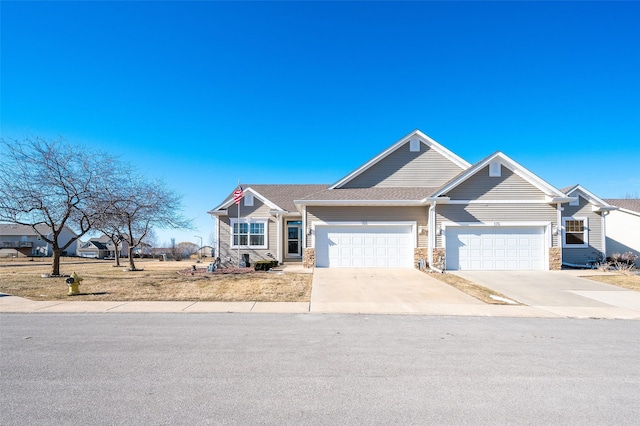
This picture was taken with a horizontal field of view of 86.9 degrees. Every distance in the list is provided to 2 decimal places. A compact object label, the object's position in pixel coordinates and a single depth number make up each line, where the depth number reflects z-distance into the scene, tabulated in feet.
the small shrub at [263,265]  55.06
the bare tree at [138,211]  55.72
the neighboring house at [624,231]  73.10
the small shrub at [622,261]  56.18
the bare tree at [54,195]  47.03
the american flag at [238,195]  61.08
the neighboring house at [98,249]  205.44
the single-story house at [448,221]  54.95
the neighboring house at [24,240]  189.94
